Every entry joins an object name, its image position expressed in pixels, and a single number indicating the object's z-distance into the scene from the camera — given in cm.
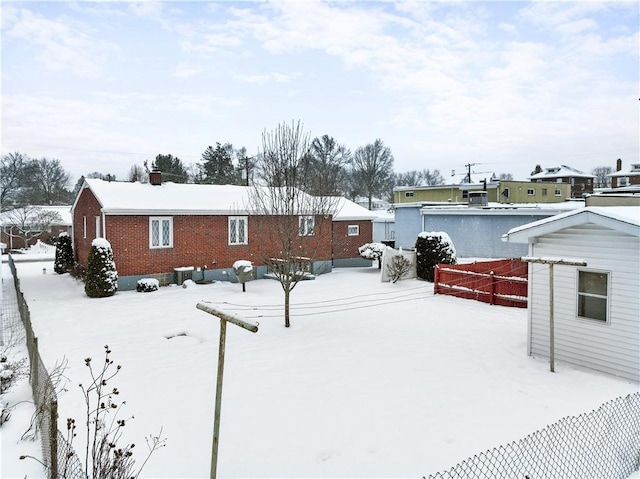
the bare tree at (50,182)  6040
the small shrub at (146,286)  1728
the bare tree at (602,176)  8719
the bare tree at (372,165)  6869
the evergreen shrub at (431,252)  1877
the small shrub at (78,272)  2017
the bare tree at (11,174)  4812
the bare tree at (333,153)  6638
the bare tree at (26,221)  3897
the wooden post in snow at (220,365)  415
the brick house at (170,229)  1788
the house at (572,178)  6225
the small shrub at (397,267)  1911
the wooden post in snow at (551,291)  820
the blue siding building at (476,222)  2541
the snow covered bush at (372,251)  2319
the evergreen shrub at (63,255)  2325
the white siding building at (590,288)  790
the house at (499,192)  3847
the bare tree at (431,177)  9019
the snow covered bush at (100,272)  1605
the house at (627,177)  5895
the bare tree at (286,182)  1203
